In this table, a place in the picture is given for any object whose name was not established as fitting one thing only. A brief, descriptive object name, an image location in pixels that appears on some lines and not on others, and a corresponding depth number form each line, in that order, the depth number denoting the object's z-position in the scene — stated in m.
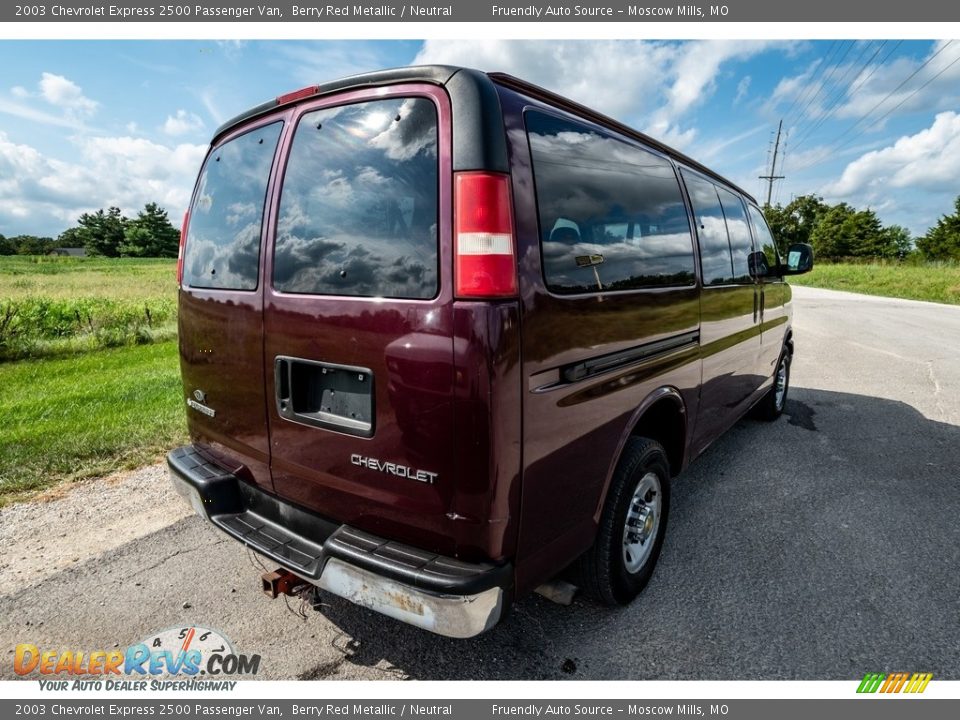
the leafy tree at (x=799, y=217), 75.69
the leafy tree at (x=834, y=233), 71.81
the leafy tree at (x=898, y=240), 73.56
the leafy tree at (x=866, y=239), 71.25
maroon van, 1.74
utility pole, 52.56
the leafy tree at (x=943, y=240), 54.72
